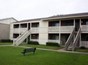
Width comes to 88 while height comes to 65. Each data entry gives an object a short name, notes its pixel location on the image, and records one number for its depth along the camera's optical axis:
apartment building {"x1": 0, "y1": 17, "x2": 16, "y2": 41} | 18.30
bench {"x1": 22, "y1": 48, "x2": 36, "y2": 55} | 7.32
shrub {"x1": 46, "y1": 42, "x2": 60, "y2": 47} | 13.33
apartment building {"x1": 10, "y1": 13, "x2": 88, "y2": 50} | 12.24
